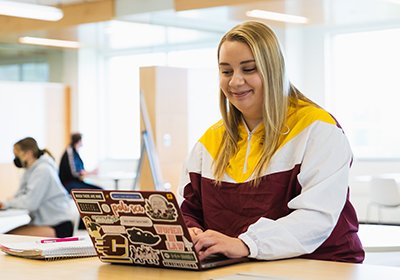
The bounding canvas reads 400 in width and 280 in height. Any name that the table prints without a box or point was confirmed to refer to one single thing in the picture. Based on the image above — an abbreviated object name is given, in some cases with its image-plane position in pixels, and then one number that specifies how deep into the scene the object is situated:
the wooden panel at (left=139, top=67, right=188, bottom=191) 9.77
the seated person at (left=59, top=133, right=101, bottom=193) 11.02
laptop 2.12
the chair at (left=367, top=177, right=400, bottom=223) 9.88
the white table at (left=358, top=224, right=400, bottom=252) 3.45
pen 2.68
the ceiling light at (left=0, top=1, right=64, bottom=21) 9.06
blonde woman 2.31
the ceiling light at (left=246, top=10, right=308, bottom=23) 10.25
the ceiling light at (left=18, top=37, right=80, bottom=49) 11.78
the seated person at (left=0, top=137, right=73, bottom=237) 7.04
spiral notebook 2.46
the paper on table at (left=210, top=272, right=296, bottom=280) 1.97
